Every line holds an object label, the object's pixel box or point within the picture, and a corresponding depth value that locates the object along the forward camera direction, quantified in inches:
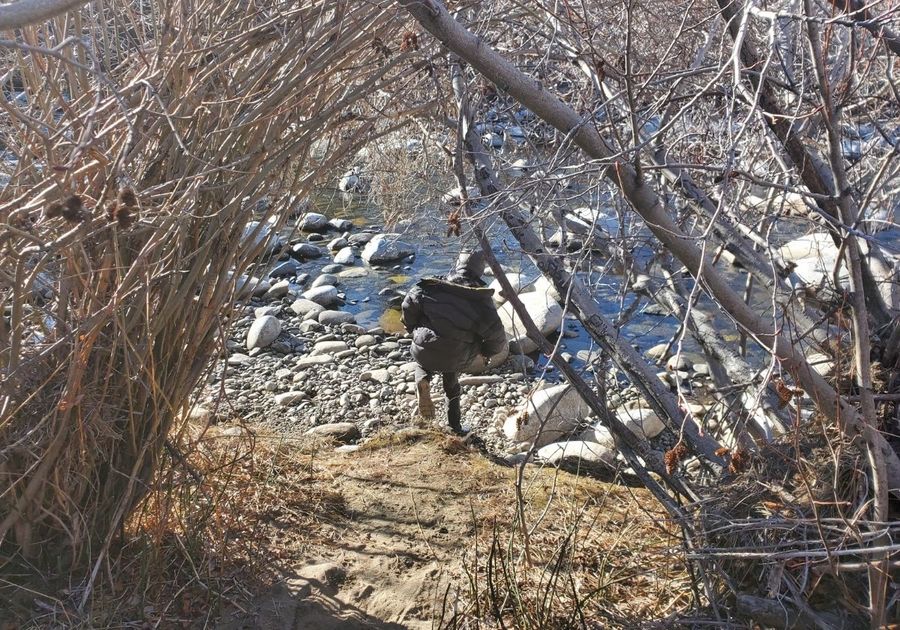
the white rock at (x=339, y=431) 229.5
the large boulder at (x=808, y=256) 300.2
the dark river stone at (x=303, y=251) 427.2
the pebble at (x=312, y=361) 295.0
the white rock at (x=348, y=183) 451.3
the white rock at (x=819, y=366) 166.1
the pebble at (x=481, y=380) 286.8
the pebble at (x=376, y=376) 283.4
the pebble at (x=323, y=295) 359.6
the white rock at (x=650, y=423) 244.8
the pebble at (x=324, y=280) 381.4
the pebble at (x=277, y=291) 366.9
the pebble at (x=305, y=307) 347.9
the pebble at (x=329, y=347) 311.0
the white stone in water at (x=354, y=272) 399.9
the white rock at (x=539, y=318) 318.7
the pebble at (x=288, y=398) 262.7
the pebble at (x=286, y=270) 397.1
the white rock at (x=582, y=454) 211.8
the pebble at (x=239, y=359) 296.4
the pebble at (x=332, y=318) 339.3
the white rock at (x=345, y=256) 415.9
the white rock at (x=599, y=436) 229.3
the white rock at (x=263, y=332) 313.1
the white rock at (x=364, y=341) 318.0
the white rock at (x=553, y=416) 235.0
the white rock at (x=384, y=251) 408.8
